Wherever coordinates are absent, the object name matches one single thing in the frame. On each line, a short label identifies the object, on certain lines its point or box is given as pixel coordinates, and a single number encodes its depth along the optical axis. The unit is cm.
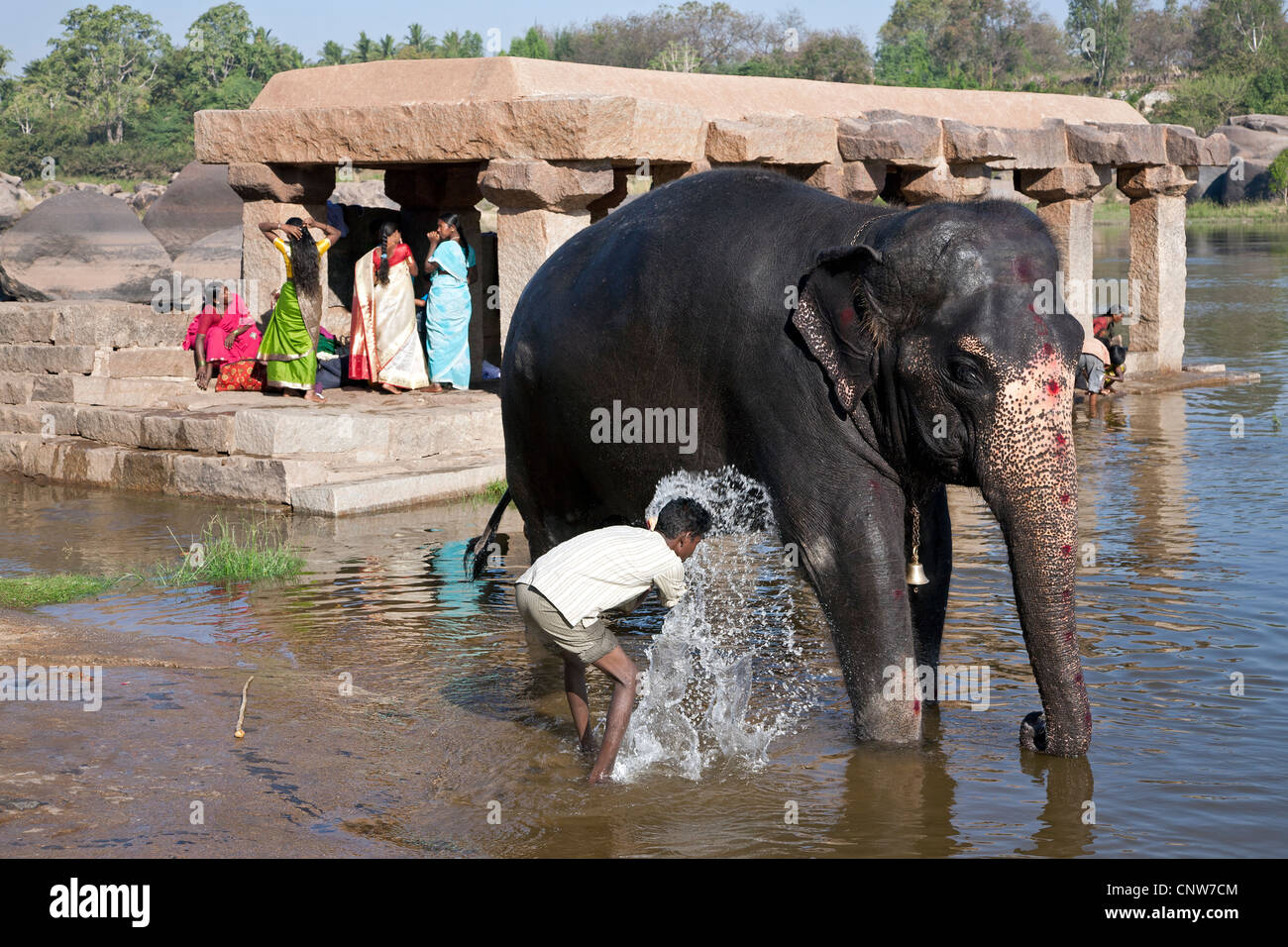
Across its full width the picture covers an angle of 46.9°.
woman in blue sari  1102
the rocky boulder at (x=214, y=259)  1808
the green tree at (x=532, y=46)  6353
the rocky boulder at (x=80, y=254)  1606
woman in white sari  1084
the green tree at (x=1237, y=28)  6031
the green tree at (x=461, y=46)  6481
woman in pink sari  1066
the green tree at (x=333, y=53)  6362
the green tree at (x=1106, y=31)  6347
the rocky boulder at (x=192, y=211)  2169
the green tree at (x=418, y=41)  6688
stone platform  898
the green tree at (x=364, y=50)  6525
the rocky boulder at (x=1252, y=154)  4234
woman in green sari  1020
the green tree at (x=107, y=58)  5462
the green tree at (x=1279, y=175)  4112
